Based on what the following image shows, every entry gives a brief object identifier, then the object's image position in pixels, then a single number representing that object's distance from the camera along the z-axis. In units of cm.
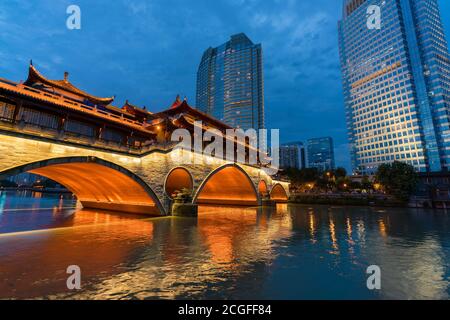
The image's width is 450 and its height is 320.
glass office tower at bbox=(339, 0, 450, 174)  7262
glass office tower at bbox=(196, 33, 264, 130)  10112
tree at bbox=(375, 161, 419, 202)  3725
